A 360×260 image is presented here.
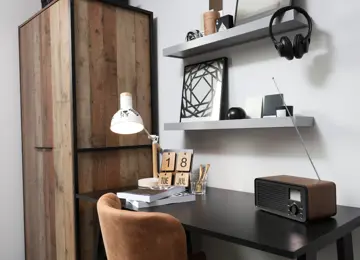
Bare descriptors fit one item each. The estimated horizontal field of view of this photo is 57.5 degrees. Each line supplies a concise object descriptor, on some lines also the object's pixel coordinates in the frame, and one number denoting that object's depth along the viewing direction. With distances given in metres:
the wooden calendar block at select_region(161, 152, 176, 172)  1.83
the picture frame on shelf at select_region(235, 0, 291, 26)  1.46
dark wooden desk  0.94
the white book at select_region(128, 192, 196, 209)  1.43
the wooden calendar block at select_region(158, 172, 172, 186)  1.80
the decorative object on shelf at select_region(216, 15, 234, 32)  1.61
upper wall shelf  1.40
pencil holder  1.72
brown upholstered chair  1.02
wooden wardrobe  1.85
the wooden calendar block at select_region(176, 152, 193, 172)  1.78
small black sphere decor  1.59
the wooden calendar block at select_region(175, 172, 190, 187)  1.74
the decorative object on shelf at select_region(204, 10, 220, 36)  1.69
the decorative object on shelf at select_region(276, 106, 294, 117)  1.41
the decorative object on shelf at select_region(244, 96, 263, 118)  1.61
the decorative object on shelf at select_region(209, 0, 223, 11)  1.80
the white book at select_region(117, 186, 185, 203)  1.45
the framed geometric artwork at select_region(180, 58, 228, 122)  1.78
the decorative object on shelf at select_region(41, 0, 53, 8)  2.18
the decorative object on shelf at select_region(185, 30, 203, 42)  1.76
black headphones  1.34
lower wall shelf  1.38
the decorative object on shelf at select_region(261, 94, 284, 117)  1.51
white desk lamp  1.67
